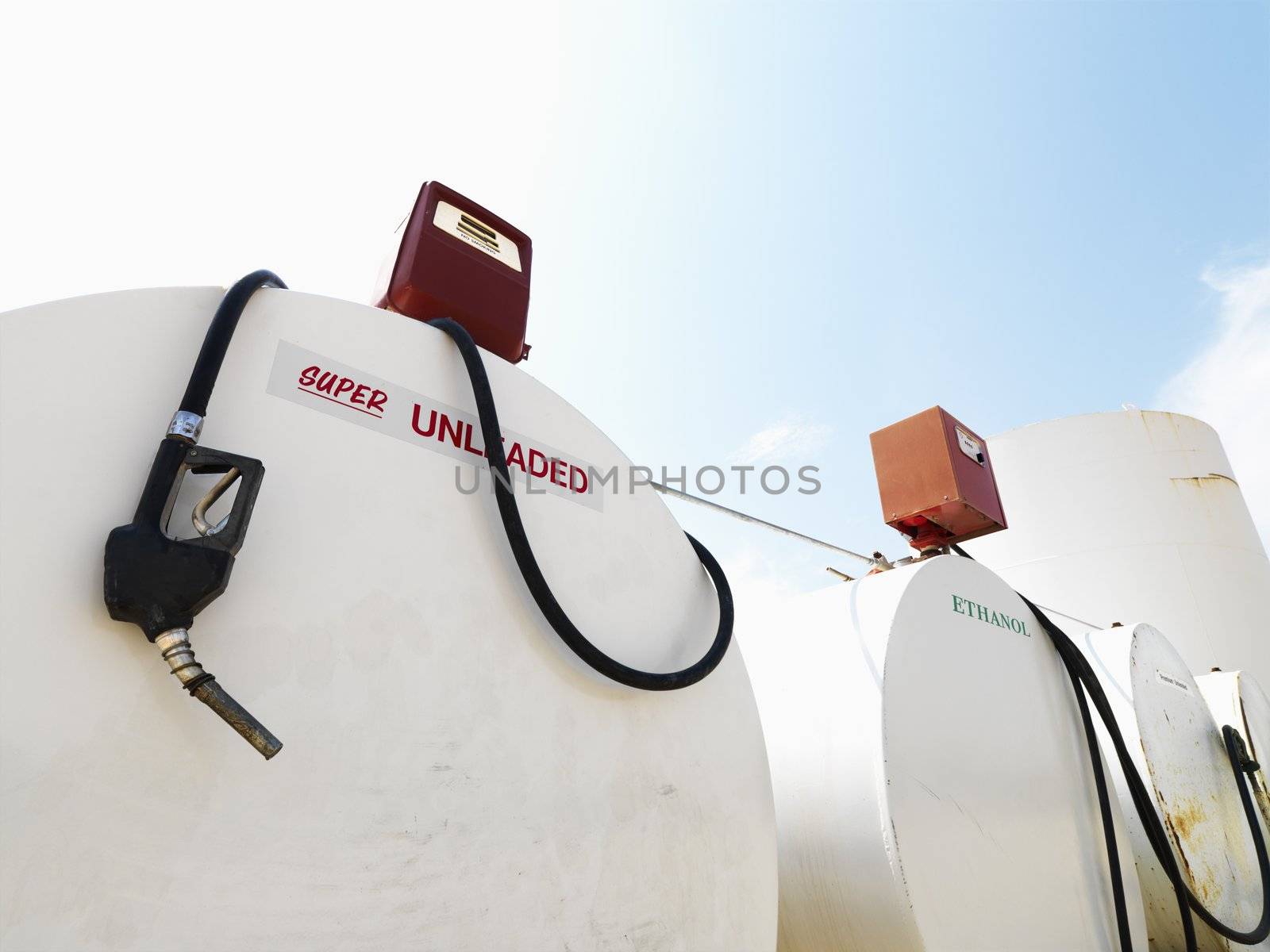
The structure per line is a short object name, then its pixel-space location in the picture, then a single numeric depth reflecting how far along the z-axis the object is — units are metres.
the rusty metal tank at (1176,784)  2.48
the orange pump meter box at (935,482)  2.44
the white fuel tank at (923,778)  1.58
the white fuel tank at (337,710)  0.72
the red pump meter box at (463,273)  1.33
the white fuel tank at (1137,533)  5.08
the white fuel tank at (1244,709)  3.25
